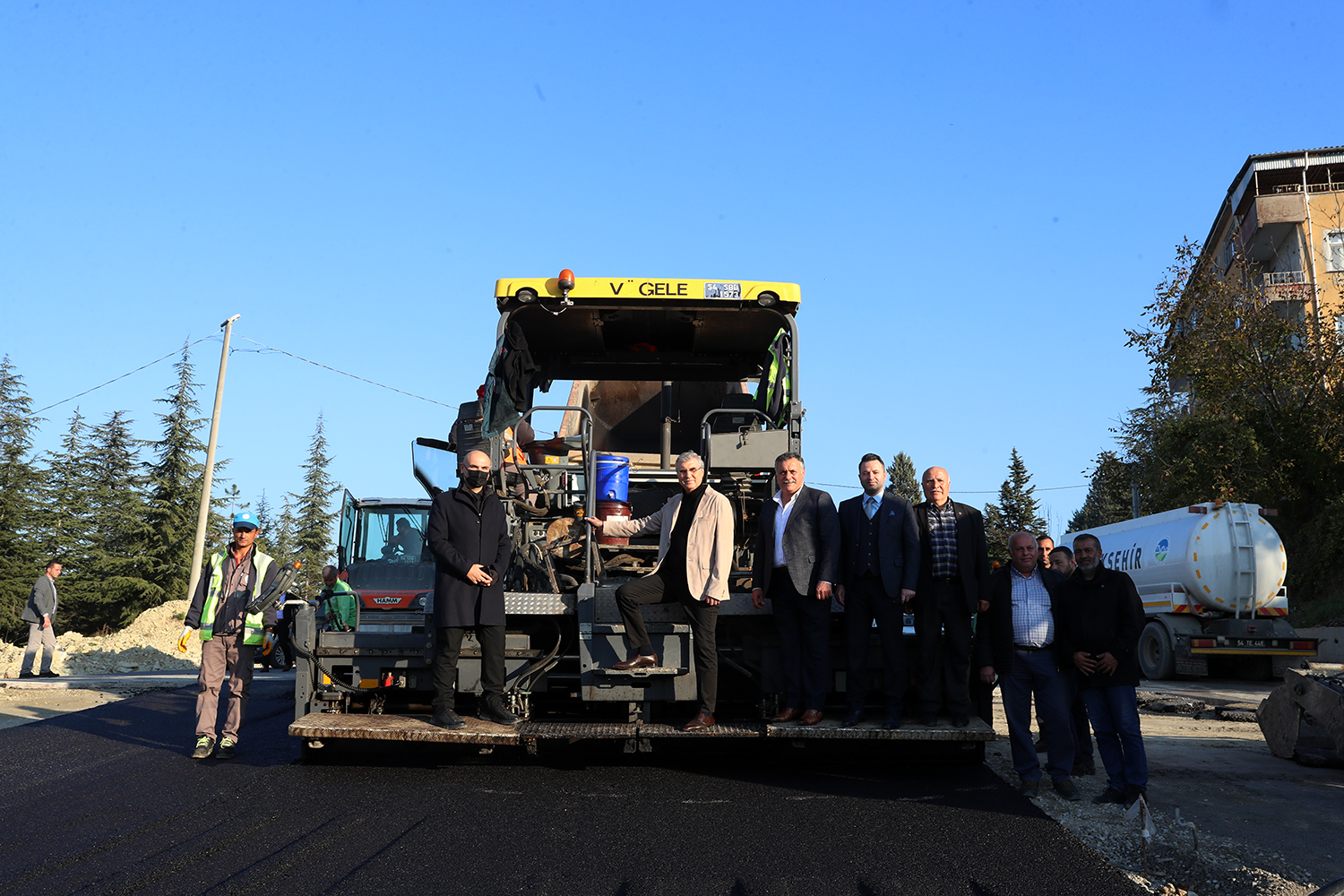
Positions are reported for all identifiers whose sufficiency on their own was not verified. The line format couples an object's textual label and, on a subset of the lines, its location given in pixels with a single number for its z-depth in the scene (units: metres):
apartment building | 37.34
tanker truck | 14.98
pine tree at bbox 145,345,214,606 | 40.66
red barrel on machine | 7.64
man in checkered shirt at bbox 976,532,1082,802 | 6.14
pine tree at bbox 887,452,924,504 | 81.00
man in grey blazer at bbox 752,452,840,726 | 6.50
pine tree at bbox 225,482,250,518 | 44.56
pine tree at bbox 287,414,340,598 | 64.50
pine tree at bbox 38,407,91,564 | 39.50
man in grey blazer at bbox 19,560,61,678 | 14.69
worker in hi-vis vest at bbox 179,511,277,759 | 7.34
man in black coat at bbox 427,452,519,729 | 6.50
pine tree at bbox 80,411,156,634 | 39.06
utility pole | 23.30
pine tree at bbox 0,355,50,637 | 37.53
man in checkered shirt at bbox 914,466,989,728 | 6.43
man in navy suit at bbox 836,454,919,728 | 6.48
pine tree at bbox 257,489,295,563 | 66.62
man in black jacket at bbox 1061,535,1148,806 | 5.79
